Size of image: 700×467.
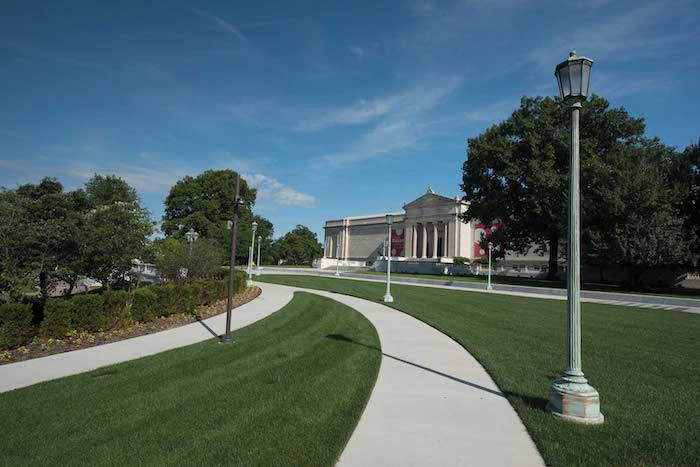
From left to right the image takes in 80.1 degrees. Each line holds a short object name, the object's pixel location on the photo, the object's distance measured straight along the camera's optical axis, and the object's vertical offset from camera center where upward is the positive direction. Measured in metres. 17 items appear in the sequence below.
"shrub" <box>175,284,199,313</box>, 14.07 -1.55
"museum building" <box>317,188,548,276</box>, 62.22 +4.58
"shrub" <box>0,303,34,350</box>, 8.69 -1.64
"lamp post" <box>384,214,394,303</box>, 19.08 -1.58
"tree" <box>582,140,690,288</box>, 27.20 +3.56
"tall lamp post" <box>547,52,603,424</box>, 5.16 -0.34
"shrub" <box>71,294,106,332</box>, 10.23 -1.58
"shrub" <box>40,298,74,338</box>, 9.58 -1.62
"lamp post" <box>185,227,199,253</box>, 27.13 +1.21
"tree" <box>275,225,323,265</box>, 101.81 +2.30
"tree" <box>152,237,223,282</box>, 21.73 -0.41
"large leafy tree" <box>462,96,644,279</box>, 33.78 +9.18
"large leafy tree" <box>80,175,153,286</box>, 15.82 +0.51
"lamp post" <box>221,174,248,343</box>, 10.02 -0.22
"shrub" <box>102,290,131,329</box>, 11.03 -1.55
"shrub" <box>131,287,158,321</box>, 12.16 -1.56
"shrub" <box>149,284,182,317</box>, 13.16 -1.46
